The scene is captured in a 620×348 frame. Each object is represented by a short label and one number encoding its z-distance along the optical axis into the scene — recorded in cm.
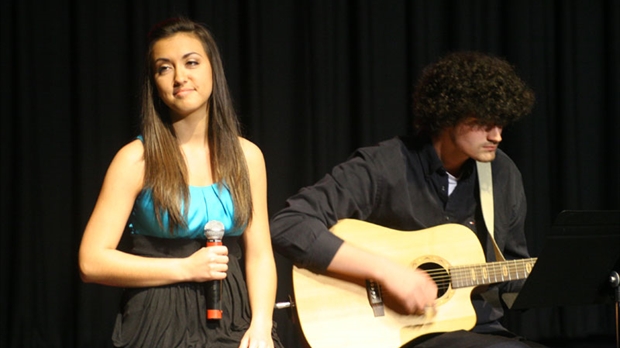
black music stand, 519
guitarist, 582
